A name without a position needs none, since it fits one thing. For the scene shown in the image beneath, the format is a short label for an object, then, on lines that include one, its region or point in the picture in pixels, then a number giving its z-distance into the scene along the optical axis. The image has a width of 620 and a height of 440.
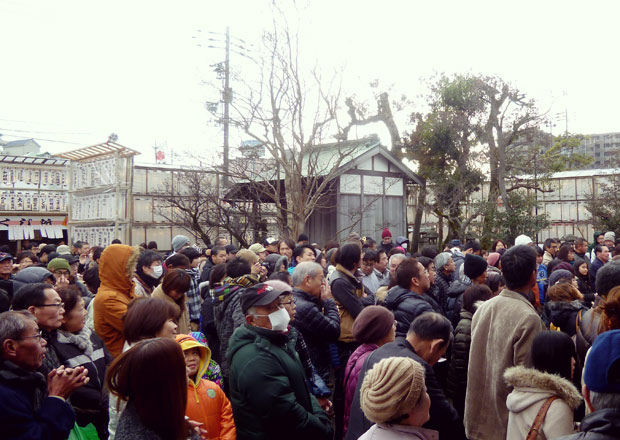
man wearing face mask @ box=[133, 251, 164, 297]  5.52
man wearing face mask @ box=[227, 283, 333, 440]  2.90
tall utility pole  12.85
